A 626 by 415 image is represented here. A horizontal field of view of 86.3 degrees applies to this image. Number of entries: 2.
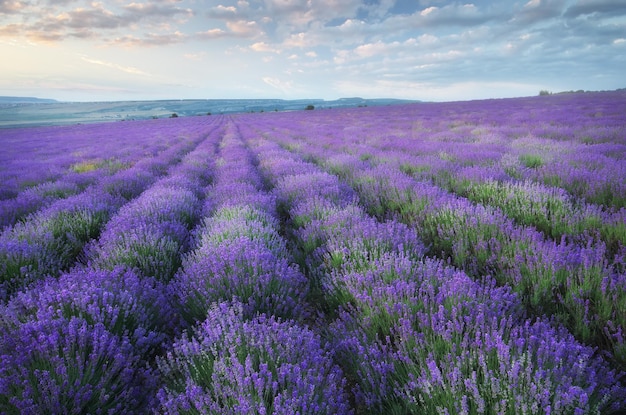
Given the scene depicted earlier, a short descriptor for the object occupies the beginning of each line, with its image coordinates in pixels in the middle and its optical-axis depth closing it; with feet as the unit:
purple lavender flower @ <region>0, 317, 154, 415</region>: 4.17
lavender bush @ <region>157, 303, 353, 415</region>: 4.03
